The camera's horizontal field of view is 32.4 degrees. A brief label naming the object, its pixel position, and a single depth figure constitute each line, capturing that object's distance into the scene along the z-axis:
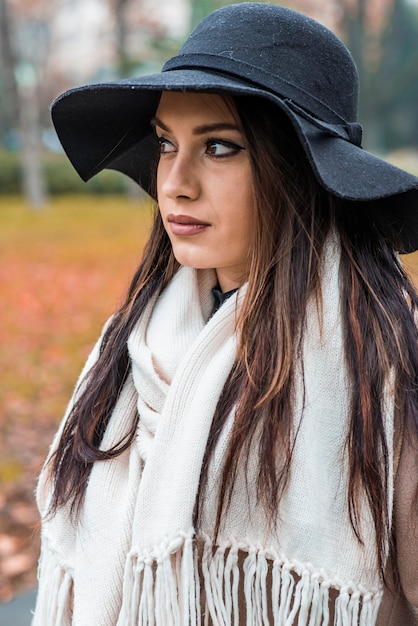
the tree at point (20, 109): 14.89
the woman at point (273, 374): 1.43
